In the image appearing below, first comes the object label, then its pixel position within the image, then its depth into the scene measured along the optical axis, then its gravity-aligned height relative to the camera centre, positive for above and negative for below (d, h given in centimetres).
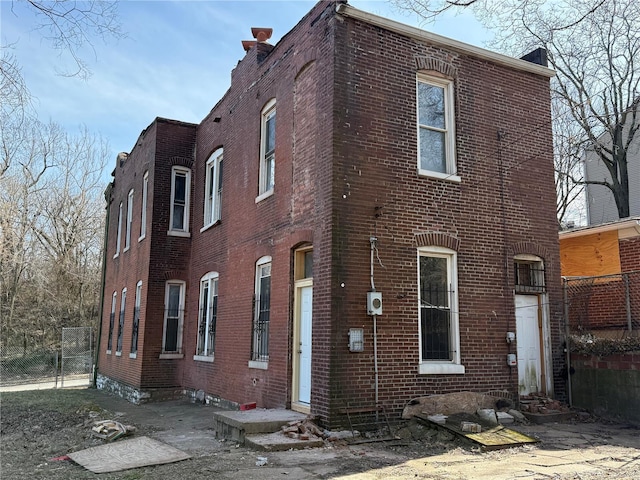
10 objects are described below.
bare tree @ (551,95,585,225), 2062 +683
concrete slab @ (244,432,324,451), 784 -154
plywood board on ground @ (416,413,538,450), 807 -148
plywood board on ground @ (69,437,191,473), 735 -174
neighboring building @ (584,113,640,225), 2311 +651
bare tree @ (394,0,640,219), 1905 +844
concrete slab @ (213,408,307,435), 848 -134
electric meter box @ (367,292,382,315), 906 +50
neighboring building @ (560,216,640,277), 1302 +212
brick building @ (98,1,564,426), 925 +203
